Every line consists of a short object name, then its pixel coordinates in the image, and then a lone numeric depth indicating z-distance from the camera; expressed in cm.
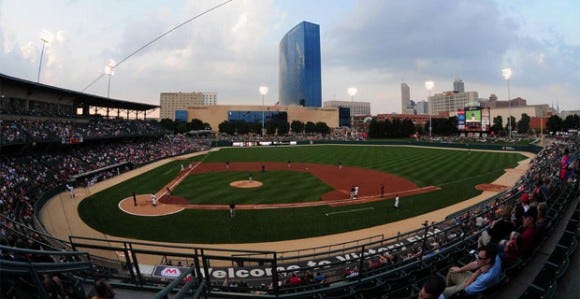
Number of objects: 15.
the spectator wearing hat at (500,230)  654
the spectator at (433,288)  377
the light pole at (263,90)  9896
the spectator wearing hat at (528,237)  591
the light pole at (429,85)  7857
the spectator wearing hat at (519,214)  769
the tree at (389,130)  10619
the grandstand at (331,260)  464
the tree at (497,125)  10250
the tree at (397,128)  10569
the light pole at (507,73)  6044
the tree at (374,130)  10790
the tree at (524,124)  11940
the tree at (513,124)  12100
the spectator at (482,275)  460
